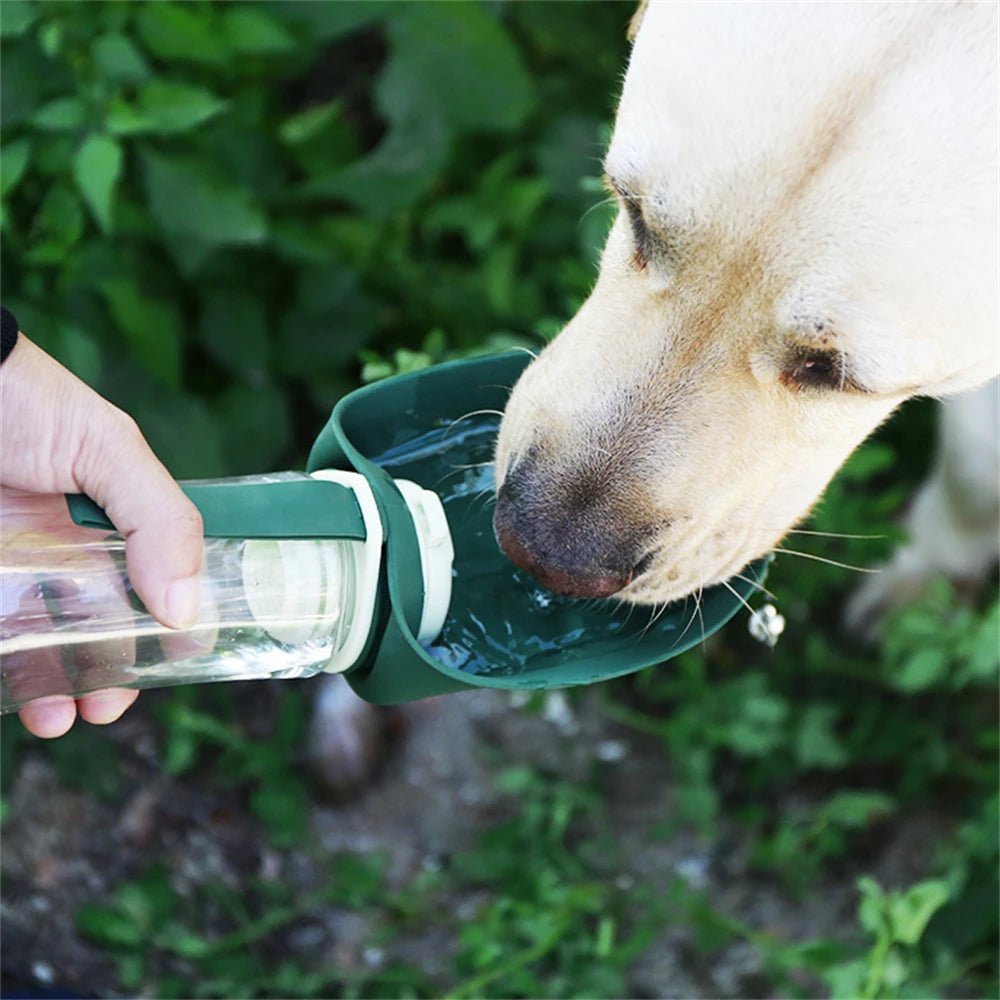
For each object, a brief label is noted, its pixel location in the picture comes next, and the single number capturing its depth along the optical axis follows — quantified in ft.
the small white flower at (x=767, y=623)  5.38
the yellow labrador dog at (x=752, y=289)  4.57
